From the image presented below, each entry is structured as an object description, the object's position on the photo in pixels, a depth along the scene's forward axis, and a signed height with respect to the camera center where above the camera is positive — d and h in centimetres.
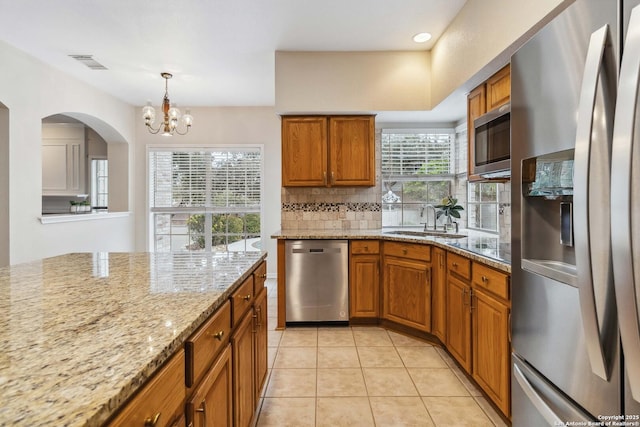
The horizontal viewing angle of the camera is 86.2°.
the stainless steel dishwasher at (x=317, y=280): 335 -66
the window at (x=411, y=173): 410 +48
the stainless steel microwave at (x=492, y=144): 213 +46
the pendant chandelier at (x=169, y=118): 388 +111
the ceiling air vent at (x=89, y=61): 368 +170
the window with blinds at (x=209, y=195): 551 +30
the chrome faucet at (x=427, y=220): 371 -3
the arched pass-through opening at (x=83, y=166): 536 +81
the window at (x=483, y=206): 327 +6
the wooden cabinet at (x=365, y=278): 334 -64
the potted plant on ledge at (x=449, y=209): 341 +3
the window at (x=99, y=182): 590 +57
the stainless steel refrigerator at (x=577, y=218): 76 -2
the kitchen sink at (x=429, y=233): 328 -22
